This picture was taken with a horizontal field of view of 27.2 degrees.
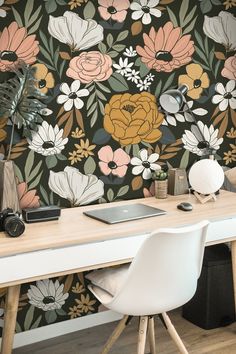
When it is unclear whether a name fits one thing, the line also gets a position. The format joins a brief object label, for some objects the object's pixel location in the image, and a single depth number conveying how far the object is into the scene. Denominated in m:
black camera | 2.15
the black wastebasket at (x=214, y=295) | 2.97
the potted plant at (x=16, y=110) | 2.42
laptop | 2.48
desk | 2.06
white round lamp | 2.87
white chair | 2.00
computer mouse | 2.68
